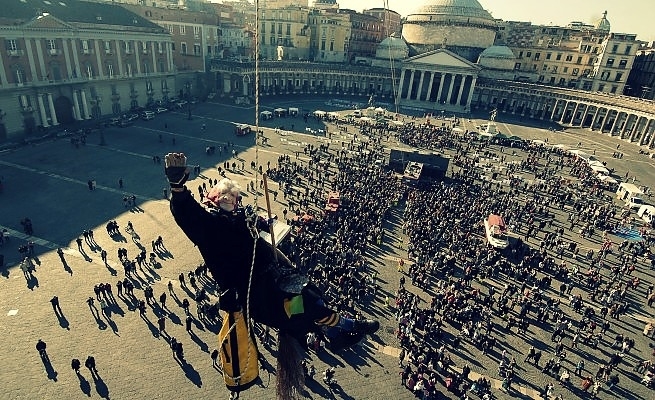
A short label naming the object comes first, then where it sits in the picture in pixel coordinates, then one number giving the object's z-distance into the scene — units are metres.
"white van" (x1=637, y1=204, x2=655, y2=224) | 44.06
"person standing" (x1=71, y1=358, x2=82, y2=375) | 18.83
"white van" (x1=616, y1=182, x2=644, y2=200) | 48.56
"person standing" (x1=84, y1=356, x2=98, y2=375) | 19.06
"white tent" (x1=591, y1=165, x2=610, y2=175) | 56.67
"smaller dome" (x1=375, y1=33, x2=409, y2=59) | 110.88
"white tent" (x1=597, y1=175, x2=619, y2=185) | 53.79
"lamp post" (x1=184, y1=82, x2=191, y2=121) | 72.19
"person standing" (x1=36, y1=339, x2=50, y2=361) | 19.52
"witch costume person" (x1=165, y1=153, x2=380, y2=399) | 6.45
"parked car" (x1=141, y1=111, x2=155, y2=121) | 68.69
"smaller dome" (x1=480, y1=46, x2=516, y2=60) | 105.25
